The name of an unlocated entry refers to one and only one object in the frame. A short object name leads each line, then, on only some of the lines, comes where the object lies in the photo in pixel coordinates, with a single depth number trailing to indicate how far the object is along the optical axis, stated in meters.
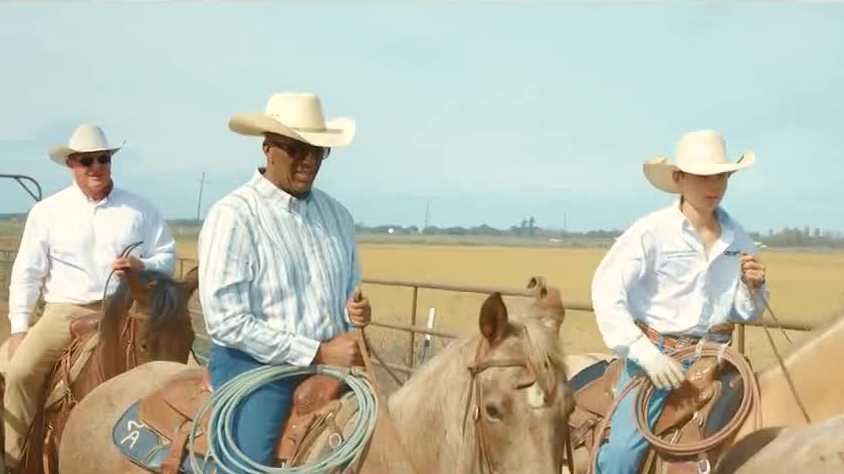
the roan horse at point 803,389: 3.72
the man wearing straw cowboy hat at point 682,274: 3.99
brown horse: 5.99
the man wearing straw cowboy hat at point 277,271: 3.55
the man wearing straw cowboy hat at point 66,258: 6.32
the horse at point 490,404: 2.94
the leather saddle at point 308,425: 3.50
